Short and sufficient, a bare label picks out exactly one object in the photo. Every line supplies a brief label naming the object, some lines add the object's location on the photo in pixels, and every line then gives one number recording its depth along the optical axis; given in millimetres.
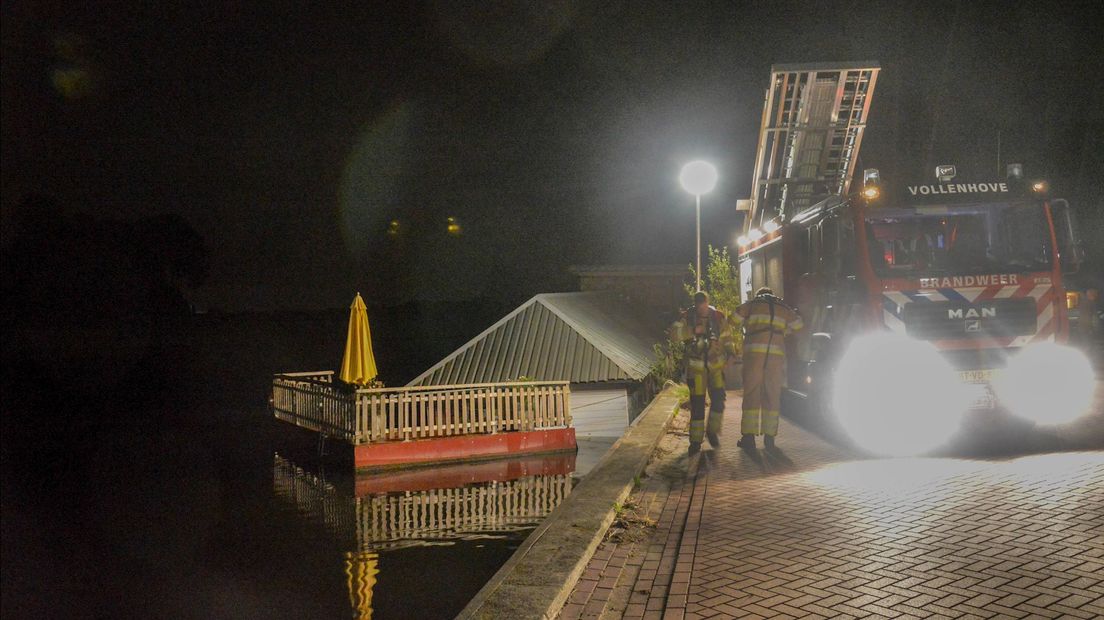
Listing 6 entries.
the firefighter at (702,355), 9438
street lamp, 15234
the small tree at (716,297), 18688
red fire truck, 9164
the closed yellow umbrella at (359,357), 14430
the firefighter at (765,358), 9281
